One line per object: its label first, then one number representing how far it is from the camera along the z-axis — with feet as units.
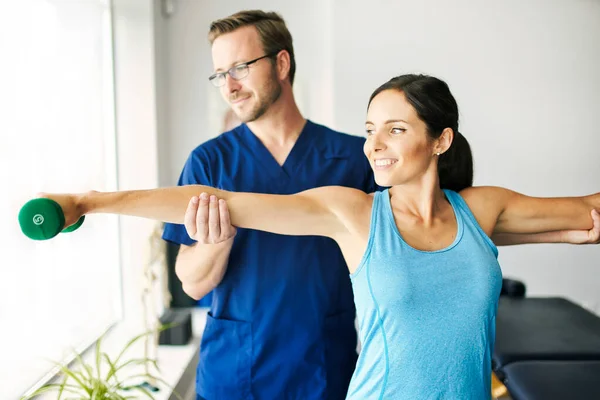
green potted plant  5.40
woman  3.52
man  4.62
